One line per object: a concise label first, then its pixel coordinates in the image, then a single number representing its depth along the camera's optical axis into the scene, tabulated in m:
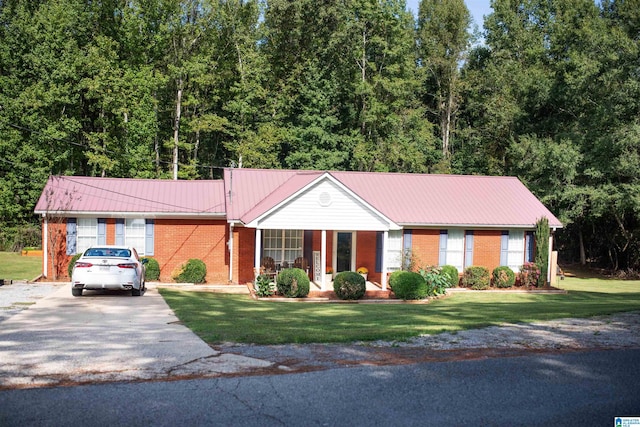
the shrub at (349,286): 22.42
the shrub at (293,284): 22.41
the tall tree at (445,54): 52.69
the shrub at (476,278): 26.31
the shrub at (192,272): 25.77
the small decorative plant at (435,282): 24.38
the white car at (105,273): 18.25
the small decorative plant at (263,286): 22.44
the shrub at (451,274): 26.24
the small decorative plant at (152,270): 25.48
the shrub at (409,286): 22.88
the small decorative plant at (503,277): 26.88
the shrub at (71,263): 24.66
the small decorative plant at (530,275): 27.12
